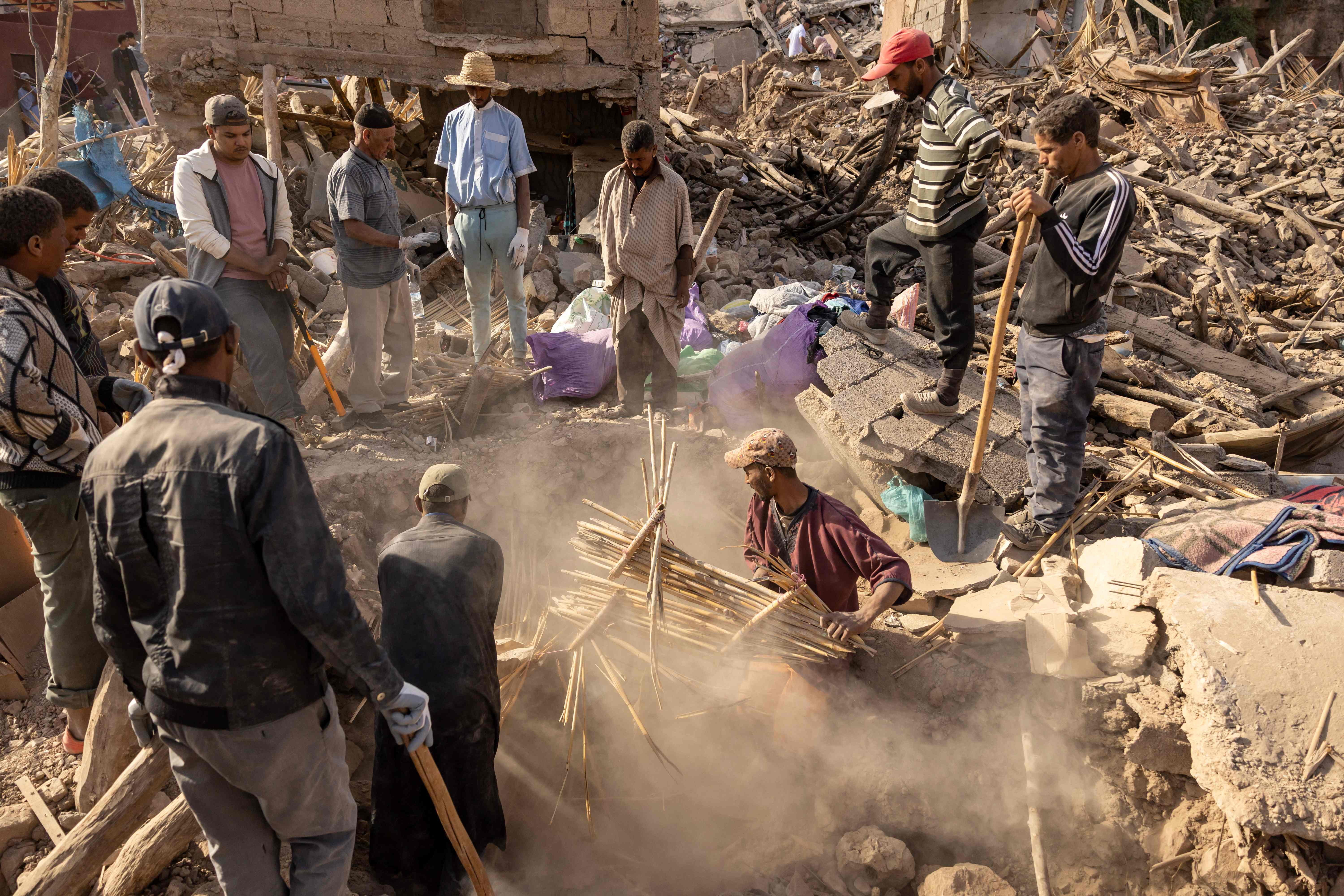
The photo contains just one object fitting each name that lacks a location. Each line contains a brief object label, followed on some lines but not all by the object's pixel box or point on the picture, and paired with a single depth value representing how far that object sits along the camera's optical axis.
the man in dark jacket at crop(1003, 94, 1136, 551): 3.72
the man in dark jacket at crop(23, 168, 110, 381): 3.18
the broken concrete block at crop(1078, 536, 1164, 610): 3.63
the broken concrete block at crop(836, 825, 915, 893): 3.26
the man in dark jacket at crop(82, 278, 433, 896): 2.01
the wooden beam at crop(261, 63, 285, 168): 7.97
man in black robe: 3.00
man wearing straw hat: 5.68
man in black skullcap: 5.10
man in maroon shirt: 3.36
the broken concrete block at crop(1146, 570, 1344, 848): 2.84
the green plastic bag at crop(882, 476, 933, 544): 5.08
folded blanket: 3.47
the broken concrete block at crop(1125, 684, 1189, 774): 3.28
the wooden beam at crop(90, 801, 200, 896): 2.86
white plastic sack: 6.96
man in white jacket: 4.34
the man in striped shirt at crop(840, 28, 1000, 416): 4.45
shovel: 4.71
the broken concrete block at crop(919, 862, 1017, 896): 3.12
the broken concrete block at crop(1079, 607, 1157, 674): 3.41
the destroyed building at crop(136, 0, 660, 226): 8.16
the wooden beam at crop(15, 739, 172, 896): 2.84
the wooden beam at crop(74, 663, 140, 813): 3.21
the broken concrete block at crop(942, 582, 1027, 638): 3.83
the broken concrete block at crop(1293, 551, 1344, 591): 3.32
